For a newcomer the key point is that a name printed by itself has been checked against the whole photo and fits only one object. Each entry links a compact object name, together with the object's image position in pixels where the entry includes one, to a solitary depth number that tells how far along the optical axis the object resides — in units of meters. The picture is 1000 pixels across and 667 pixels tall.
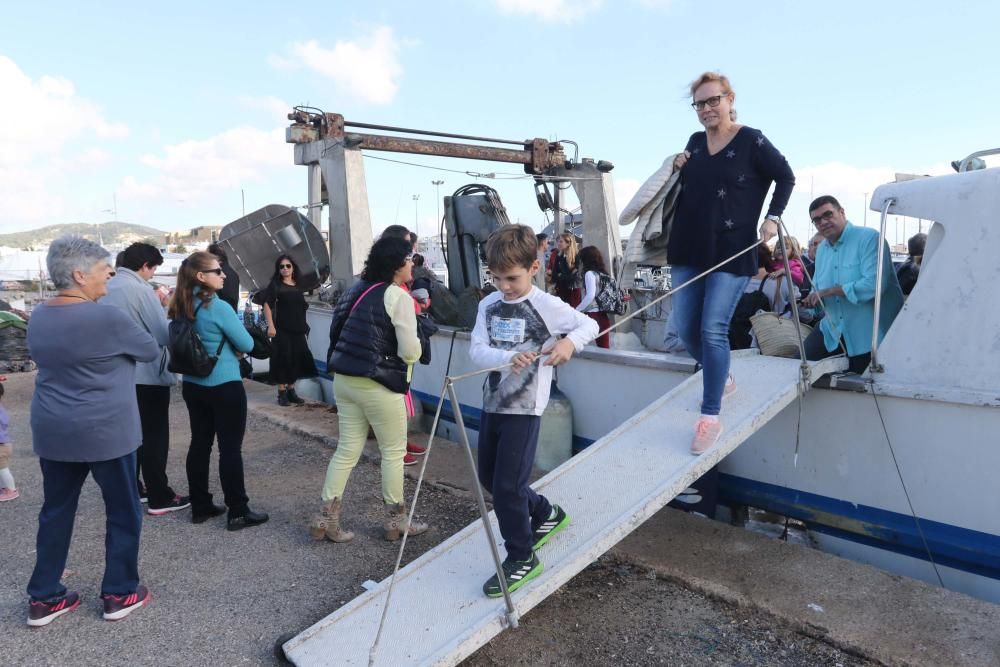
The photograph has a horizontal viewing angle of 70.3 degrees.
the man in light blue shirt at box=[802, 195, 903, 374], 4.12
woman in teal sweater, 4.23
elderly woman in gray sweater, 3.12
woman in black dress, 7.41
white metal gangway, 2.85
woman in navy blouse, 3.60
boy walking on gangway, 2.94
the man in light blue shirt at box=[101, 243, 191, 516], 4.24
